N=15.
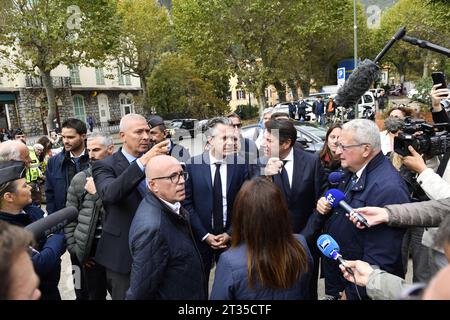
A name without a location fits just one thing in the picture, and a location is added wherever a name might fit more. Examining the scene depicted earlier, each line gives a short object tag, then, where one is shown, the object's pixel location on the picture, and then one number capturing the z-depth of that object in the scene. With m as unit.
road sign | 10.55
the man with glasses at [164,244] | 2.02
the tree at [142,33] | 24.97
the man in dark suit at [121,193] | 2.51
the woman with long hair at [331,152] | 3.68
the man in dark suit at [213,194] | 3.05
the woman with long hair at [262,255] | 1.76
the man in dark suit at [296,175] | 3.09
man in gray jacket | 2.93
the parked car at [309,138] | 8.09
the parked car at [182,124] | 21.19
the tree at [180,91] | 28.28
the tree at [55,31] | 17.27
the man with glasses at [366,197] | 2.19
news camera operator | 2.07
